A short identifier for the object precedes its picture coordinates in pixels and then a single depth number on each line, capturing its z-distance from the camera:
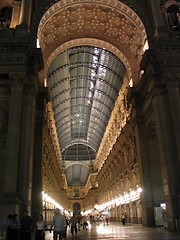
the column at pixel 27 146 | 16.74
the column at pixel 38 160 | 20.55
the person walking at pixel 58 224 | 9.76
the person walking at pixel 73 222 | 16.75
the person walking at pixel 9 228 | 9.55
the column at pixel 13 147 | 15.00
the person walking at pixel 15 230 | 9.58
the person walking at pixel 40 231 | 10.29
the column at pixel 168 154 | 16.64
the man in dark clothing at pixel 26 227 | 9.57
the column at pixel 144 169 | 21.66
